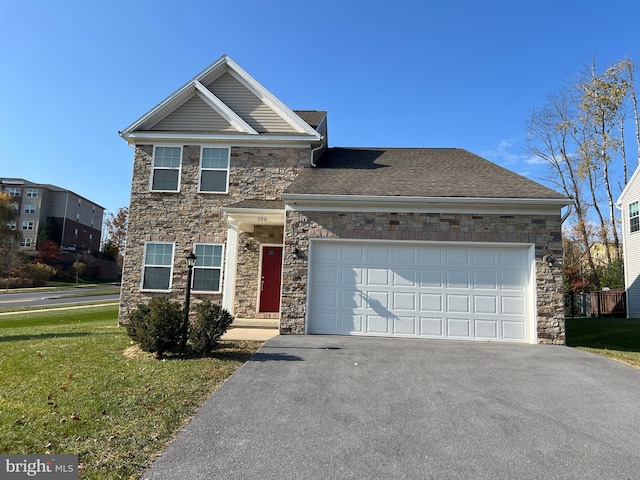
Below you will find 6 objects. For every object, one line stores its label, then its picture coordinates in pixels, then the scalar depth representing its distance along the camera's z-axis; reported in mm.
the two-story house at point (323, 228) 9883
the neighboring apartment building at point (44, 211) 49688
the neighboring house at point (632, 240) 18812
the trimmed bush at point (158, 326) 7188
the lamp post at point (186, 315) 7611
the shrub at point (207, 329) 7466
